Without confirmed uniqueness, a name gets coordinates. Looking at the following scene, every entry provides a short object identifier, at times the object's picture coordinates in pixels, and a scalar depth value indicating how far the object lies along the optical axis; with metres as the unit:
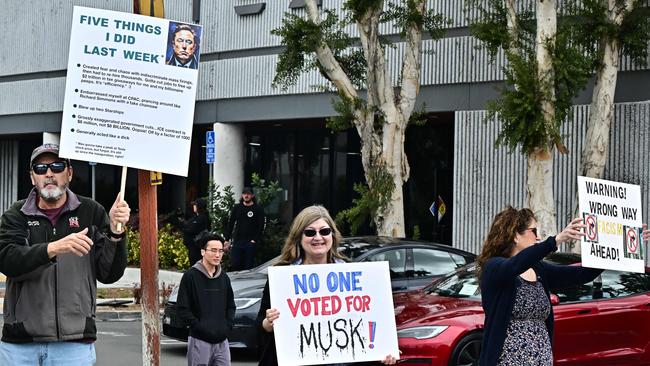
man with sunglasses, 6.21
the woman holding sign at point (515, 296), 6.98
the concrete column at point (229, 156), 28.62
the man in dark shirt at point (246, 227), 22.66
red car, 11.59
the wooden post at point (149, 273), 9.38
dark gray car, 14.27
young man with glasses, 9.73
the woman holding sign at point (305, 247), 6.11
